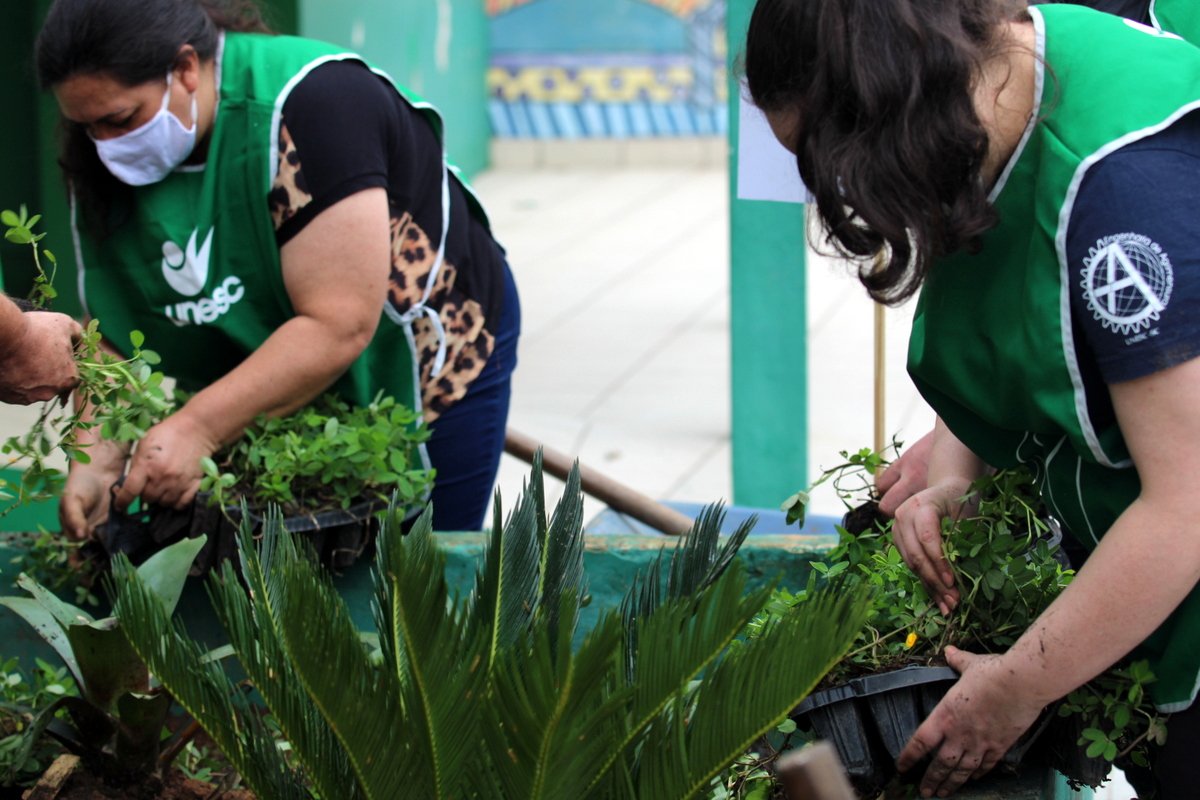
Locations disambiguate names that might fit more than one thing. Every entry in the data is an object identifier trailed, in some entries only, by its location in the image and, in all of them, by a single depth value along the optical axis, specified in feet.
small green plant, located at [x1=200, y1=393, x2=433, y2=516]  7.52
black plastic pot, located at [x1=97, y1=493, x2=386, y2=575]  7.48
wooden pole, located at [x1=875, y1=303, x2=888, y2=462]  11.46
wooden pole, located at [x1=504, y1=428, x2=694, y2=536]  9.79
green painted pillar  14.25
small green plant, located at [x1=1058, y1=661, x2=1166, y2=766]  5.05
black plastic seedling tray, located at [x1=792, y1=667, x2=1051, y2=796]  5.24
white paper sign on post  6.91
